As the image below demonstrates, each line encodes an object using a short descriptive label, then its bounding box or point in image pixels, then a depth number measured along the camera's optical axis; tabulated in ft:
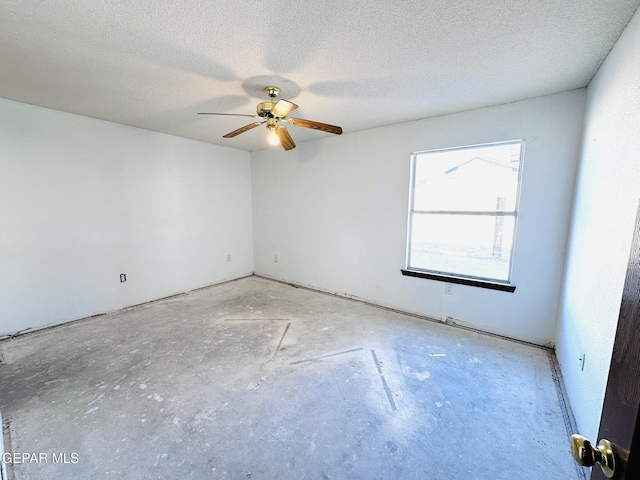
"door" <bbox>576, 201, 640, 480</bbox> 1.52
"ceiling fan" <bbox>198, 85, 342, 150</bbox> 6.72
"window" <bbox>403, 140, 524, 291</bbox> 8.87
